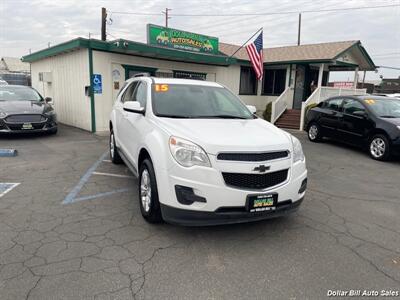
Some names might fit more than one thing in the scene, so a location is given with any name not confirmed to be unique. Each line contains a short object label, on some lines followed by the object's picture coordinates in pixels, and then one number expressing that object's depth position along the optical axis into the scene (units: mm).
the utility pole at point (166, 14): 37000
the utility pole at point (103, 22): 23484
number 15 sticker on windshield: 4499
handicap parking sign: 10484
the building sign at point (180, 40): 11720
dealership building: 10695
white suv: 3119
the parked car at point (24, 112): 8820
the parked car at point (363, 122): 7605
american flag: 13273
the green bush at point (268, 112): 15422
